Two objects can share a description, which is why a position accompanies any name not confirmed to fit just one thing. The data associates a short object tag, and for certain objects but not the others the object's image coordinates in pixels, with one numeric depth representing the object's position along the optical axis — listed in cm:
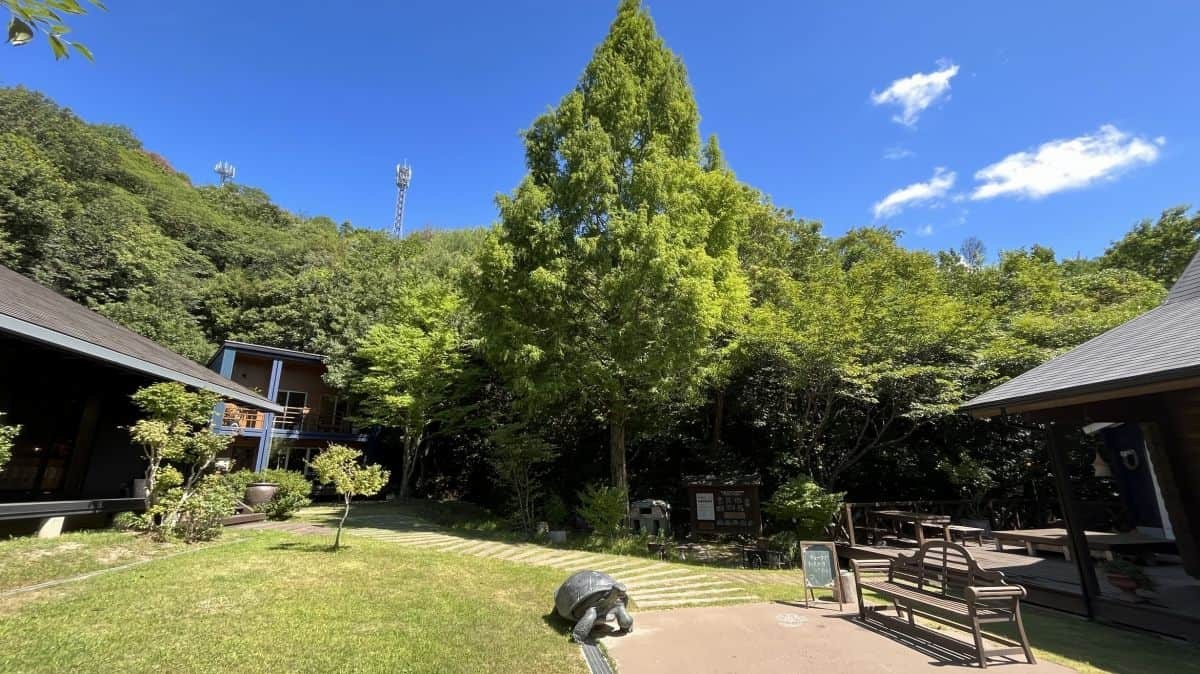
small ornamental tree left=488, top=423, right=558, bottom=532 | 1218
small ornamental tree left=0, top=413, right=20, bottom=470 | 605
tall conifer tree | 1029
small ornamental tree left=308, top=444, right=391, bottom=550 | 770
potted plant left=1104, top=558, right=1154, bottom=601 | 566
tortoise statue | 511
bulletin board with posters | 1125
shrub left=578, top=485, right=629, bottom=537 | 1094
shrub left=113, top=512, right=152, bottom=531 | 791
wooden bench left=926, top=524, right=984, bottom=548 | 976
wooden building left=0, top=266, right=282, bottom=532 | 737
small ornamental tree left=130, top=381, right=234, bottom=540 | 789
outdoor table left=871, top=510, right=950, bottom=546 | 938
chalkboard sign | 648
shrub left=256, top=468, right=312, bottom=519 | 1170
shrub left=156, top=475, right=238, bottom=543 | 793
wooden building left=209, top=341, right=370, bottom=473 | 1861
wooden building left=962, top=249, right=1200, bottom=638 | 501
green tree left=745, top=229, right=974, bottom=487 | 1094
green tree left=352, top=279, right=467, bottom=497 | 1758
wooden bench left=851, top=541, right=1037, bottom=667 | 435
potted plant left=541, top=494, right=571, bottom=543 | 1292
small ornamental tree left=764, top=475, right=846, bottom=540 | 1004
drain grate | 423
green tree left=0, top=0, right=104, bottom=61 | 140
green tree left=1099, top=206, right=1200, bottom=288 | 2183
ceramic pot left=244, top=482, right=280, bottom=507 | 1154
